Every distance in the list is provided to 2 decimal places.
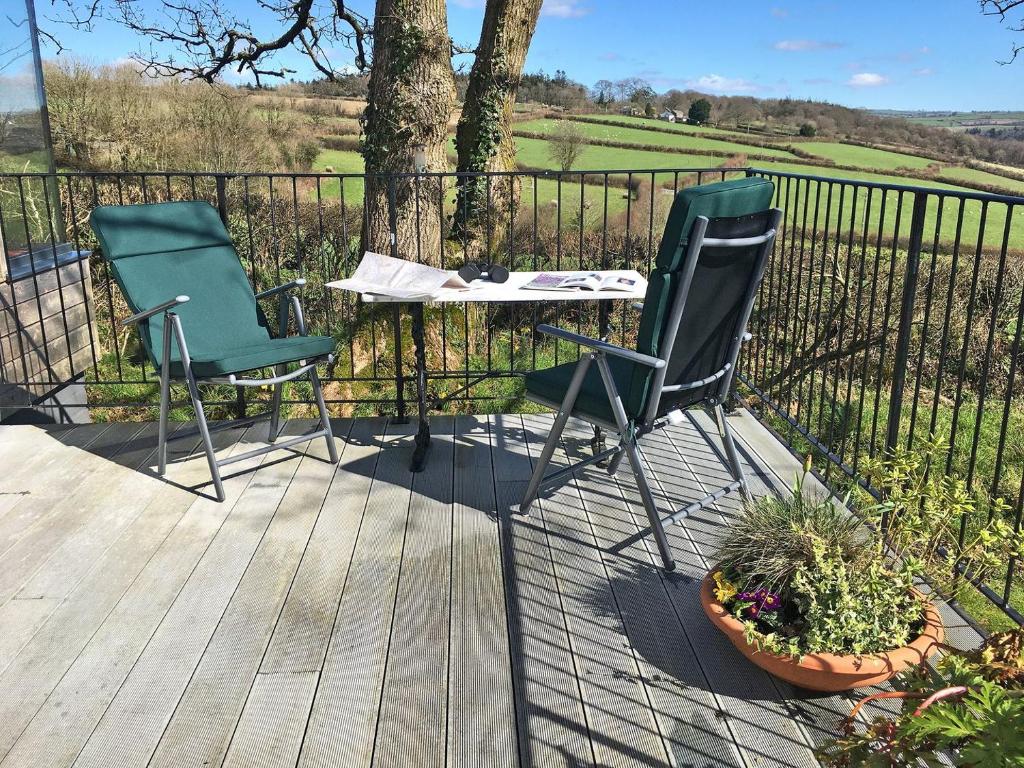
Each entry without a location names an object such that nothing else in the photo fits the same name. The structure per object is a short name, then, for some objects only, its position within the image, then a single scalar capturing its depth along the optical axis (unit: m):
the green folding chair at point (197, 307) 3.15
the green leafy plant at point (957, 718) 1.11
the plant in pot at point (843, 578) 1.91
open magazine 3.28
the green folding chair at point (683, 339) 2.37
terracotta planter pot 1.89
